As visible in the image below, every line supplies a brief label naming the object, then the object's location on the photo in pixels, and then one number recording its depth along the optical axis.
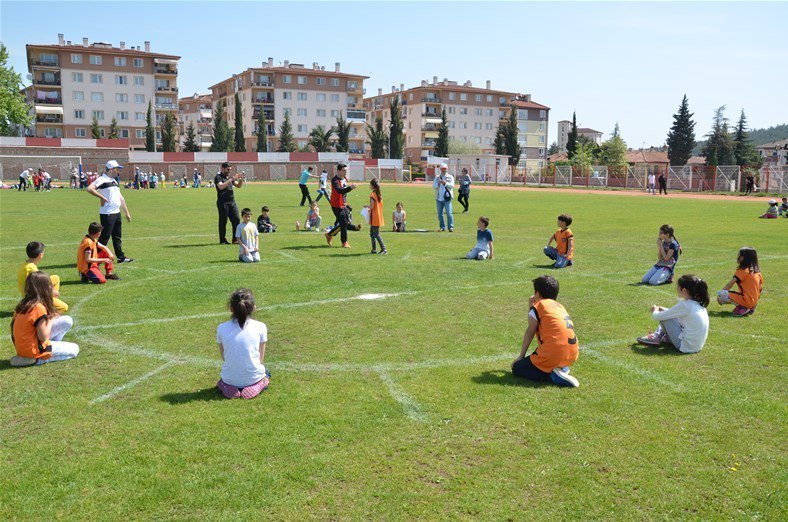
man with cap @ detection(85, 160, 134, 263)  13.49
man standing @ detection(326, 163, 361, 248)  16.08
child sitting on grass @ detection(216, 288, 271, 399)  6.16
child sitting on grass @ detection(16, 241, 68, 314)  9.14
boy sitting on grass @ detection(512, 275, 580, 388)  6.46
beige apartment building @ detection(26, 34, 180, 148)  96.44
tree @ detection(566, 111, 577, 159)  112.69
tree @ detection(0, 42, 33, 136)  67.38
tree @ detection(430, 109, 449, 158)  109.06
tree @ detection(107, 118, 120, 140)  95.18
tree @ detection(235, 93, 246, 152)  100.88
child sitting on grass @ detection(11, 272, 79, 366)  6.97
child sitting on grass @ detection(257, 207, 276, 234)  20.30
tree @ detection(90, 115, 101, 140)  92.12
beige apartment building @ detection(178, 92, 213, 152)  148.38
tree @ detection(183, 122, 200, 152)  106.38
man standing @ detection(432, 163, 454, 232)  20.77
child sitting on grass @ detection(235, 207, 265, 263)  14.23
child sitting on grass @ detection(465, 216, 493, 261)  14.80
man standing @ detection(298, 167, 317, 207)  29.73
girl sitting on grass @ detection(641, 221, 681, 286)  11.81
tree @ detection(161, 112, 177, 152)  95.25
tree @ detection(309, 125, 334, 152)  105.31
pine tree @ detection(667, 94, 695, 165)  102.66
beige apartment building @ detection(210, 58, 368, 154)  112.56
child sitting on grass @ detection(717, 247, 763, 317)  9.34
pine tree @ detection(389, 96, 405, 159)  106.25
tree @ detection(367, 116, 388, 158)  105.62
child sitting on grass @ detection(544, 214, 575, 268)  13.77
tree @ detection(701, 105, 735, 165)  97.96
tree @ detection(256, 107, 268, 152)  103.69
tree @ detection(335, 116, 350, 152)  106.31
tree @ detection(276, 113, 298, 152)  105.19
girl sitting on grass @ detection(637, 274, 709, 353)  7.51
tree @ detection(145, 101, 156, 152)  93.35
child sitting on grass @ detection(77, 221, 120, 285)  11.66
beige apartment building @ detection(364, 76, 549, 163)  125.88
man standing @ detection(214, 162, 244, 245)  16.36
